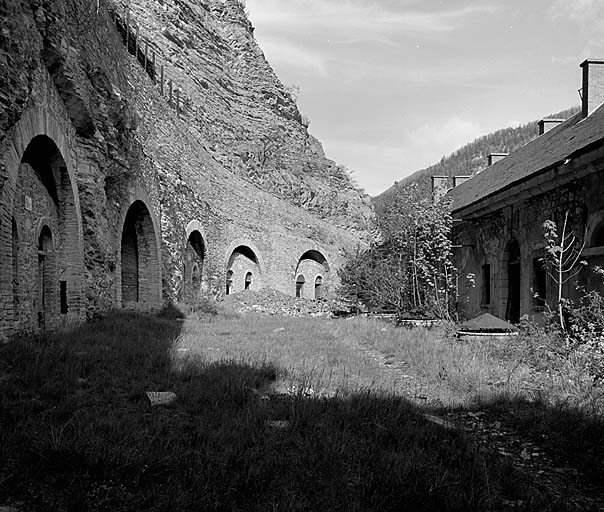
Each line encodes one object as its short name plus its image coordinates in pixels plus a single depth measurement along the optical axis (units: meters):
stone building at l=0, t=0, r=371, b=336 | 8.92
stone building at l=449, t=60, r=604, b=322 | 10.16
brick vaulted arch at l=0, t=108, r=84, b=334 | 7.86
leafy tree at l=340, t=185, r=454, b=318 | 15.88
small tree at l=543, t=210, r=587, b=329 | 10.20
